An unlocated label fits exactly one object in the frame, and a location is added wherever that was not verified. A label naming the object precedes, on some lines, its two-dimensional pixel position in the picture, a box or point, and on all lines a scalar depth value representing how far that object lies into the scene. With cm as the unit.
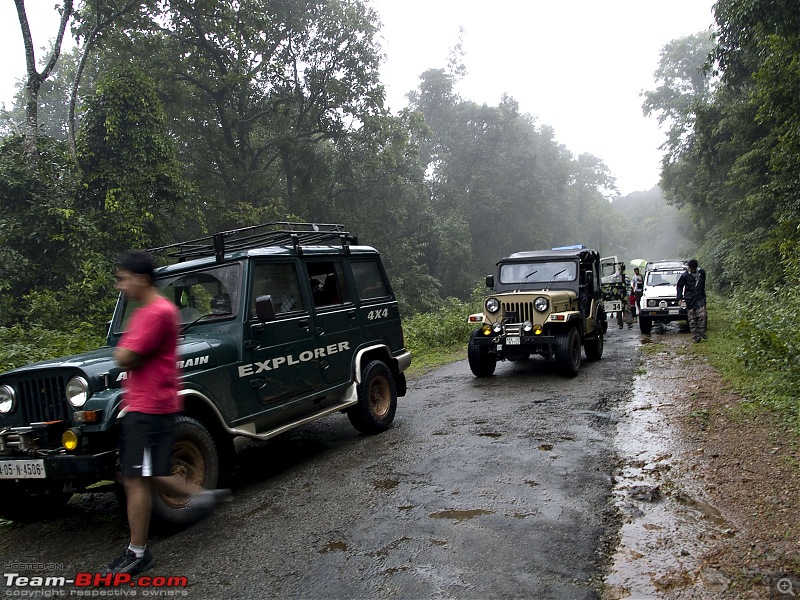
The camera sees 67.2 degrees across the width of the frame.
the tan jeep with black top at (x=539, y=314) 971
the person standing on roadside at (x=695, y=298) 1299
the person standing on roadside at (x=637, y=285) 1834
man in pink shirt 358
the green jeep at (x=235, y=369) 412
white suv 1546
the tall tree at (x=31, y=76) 1430
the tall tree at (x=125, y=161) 1553
